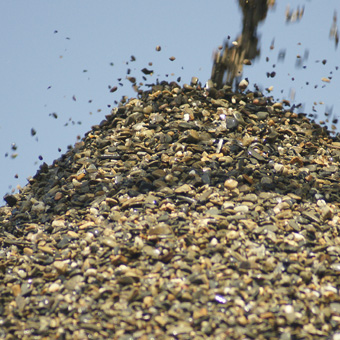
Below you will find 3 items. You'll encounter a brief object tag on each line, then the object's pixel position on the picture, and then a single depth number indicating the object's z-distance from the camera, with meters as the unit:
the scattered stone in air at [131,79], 11.27
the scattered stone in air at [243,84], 11.01
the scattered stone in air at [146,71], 11.09
